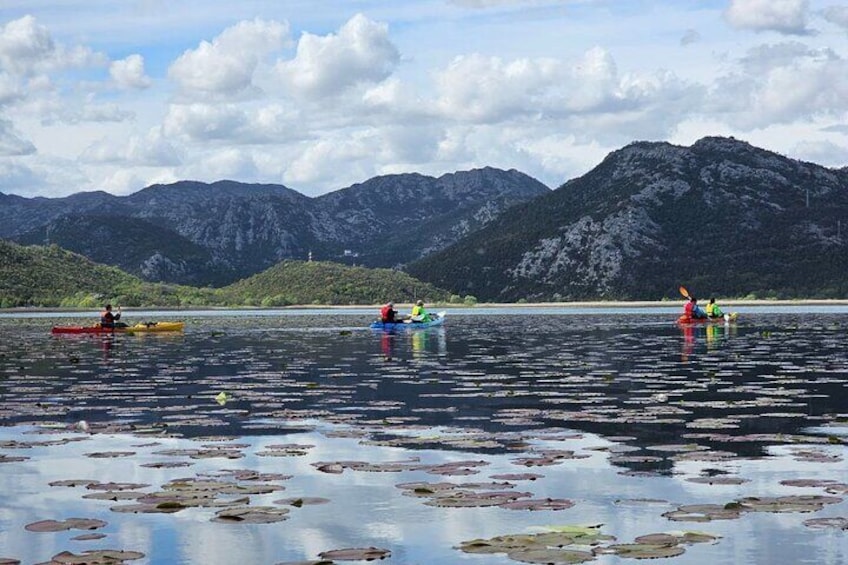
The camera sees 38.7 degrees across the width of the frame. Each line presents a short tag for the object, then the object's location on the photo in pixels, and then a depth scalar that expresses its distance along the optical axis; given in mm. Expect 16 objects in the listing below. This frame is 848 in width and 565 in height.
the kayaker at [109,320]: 83125
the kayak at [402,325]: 83750
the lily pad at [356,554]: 12370
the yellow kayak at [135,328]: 82688
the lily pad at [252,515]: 14266
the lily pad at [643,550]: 12156
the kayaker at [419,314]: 86875
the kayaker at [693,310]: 83000
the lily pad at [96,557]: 12059
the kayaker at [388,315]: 83250
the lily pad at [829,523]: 13453
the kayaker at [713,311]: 88250
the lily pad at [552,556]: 11922
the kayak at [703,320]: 83375
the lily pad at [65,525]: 13899
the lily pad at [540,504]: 14820
